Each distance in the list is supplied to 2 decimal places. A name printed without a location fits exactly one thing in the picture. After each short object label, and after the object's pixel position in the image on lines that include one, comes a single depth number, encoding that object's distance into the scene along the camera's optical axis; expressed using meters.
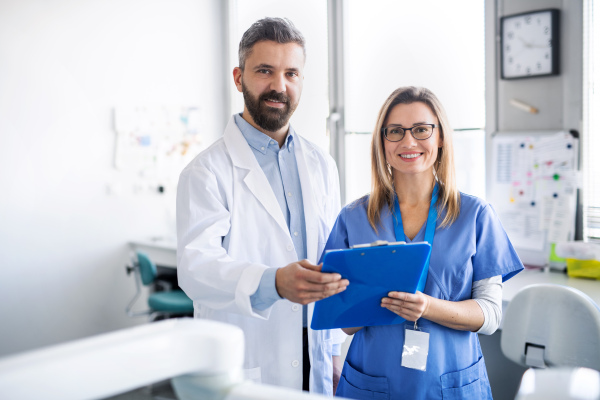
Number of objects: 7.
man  1.58
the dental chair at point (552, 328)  1.63
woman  1.39
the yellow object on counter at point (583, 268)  2.44
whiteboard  2.58
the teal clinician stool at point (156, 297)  3.58
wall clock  2.58
